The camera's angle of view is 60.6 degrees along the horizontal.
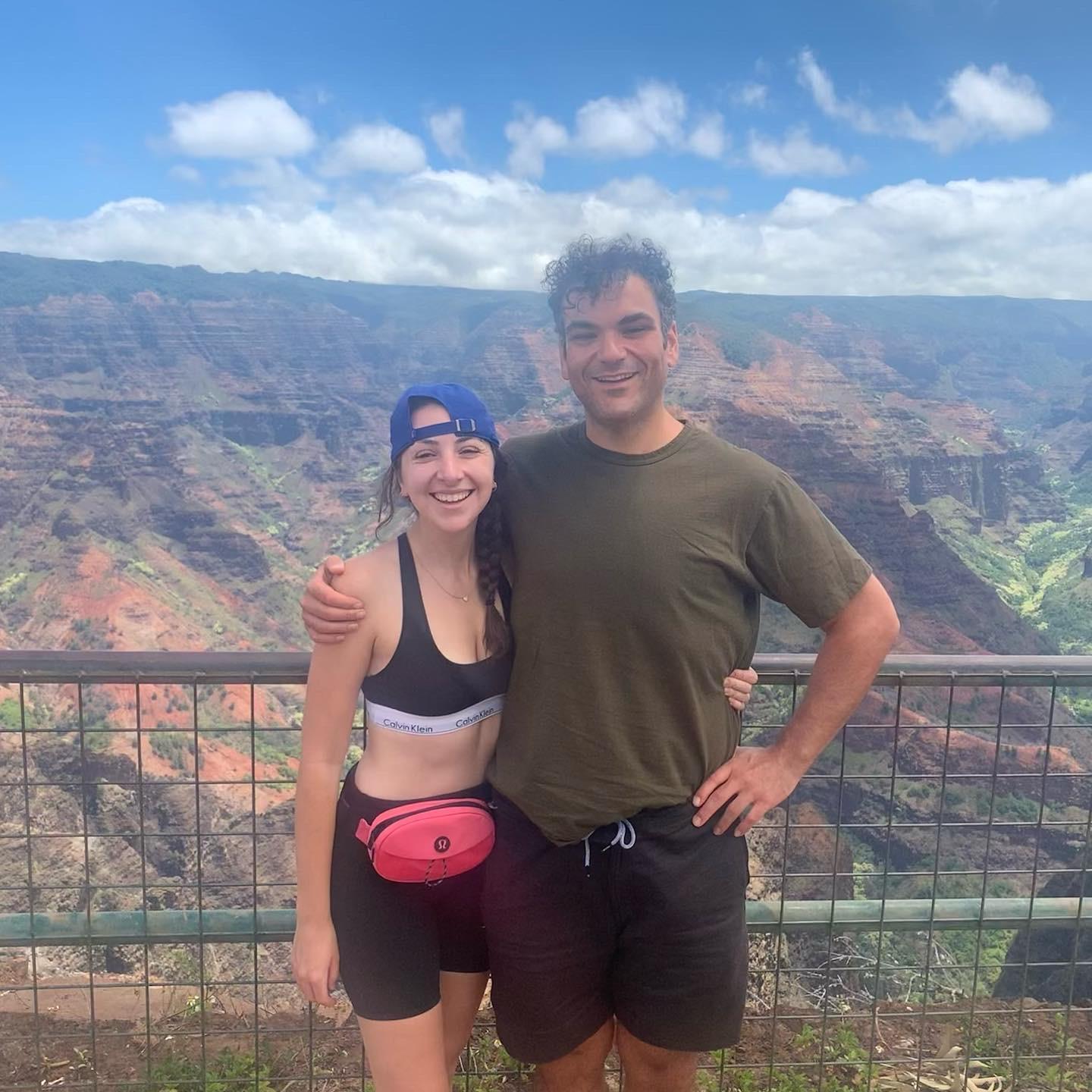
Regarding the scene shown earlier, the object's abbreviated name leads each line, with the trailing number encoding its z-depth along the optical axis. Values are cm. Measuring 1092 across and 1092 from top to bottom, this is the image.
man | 209
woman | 208
